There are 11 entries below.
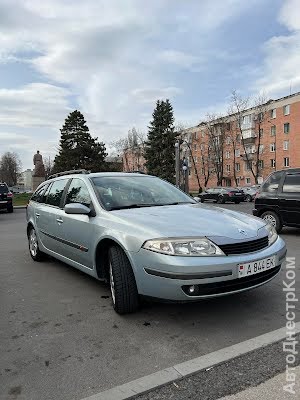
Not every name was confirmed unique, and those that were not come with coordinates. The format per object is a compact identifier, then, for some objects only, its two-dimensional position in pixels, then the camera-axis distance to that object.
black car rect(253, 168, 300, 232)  9.23
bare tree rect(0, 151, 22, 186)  105.62
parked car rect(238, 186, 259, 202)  36.47
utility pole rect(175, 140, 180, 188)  28.89
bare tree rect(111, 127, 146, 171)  78.14
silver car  3.35
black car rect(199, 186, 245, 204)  32.75
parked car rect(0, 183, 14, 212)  20.80
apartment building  56.34
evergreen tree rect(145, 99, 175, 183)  53.78
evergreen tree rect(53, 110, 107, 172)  54.34
